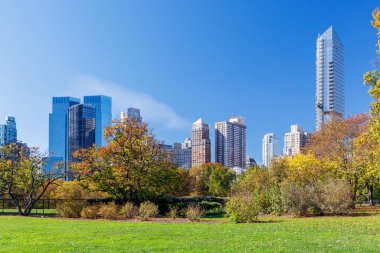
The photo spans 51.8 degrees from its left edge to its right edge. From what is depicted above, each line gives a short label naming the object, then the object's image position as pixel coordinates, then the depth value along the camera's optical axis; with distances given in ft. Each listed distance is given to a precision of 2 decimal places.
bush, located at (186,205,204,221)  70.33
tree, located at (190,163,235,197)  207.31
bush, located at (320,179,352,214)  81.20
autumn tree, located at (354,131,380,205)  89.12
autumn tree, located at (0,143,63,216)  100.20
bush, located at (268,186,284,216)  87.57
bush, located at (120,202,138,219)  79.77
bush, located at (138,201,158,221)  74.36
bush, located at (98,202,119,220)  78.23
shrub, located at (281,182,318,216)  82.58
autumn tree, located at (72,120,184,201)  102.22
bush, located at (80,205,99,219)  81.20
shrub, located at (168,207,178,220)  80.07
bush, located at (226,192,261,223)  66.03
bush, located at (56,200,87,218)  85.76
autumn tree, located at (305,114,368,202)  114.40
